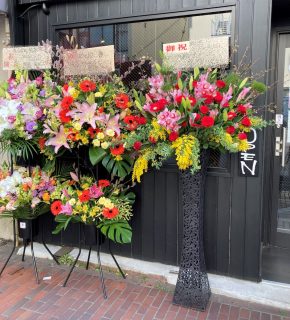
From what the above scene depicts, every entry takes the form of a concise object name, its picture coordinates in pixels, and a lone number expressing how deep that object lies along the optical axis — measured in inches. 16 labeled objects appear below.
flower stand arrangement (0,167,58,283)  132.0
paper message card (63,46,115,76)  134.0
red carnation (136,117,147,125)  109.3
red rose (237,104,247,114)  103.2
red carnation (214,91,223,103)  99.9
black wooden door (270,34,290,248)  154.4
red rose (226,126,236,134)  103.0
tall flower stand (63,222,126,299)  131.5
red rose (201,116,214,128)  96.8
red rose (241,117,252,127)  104.2
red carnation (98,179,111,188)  129.3
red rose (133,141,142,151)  109.5
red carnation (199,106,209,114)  97.2
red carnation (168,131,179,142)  100.9
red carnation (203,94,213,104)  99.1
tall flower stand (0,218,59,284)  141.8
